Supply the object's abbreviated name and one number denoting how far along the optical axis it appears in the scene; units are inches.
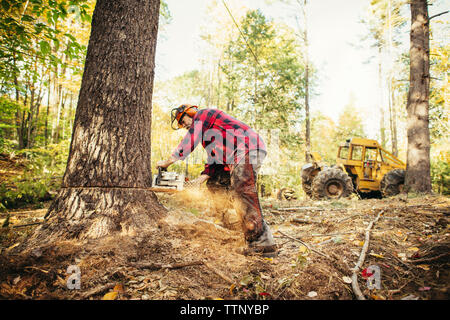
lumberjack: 93.4
